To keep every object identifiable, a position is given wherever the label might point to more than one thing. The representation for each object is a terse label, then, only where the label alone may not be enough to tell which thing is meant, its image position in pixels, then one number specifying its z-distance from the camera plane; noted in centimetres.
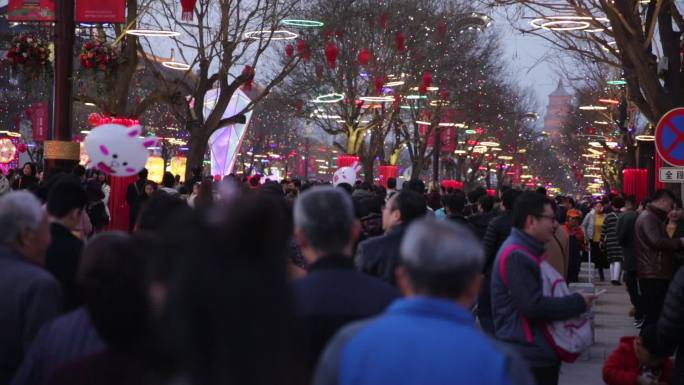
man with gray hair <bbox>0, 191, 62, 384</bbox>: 508
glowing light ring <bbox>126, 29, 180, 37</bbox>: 2291
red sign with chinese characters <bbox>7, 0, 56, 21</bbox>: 1522
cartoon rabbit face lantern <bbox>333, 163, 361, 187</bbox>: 2471
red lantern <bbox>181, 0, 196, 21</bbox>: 2050
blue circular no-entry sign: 1439
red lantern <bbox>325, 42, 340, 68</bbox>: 3303
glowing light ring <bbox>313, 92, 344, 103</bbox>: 4225
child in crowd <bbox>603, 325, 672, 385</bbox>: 881
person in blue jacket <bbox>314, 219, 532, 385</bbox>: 335
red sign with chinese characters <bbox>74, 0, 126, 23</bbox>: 1618
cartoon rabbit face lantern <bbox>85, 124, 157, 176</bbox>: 897
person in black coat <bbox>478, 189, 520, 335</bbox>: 1093
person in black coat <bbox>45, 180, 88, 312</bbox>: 666
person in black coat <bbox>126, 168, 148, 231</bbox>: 1778
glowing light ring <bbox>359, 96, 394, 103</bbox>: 3896
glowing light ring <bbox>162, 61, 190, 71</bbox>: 3041
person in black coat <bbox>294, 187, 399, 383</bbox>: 436
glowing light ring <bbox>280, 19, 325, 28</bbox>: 2627
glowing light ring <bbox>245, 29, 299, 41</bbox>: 2808
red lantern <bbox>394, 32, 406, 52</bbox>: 3718
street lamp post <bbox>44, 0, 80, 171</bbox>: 1494
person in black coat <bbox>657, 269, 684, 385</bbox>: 743
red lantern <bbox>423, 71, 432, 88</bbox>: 4100
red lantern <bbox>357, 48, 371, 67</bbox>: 3686
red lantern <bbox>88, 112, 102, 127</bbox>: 1901
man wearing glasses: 715
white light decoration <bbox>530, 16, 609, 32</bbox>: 1950
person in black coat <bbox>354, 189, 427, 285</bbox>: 736
